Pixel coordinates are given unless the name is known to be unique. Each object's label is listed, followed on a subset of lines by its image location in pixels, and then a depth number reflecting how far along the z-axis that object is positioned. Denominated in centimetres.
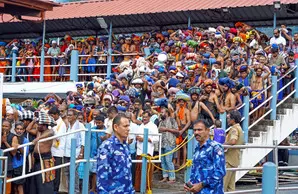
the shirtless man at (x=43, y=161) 1096
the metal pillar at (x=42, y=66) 2247
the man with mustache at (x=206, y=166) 809
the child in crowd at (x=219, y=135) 1214
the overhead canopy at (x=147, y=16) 2128
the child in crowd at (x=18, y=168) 1086
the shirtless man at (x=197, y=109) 1374
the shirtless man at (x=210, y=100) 1393
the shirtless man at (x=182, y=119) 1376
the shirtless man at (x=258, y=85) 1530
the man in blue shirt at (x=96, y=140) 1246
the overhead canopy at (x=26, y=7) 1076
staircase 1465
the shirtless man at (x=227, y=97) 1405
